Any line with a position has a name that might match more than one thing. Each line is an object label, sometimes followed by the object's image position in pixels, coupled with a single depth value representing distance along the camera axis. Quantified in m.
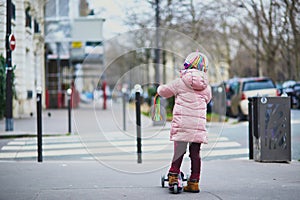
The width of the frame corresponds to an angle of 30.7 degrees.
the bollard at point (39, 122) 8.54
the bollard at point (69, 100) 15.25
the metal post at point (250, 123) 8.88
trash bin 8.45
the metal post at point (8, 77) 14.70
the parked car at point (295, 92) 26.98
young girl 5.80
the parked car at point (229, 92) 24.70
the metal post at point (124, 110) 16.20
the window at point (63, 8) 32.00
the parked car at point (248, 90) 20.58
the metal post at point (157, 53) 18.98
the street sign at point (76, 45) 31.28
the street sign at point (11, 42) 14.52
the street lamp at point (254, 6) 31.98
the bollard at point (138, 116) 8.60
